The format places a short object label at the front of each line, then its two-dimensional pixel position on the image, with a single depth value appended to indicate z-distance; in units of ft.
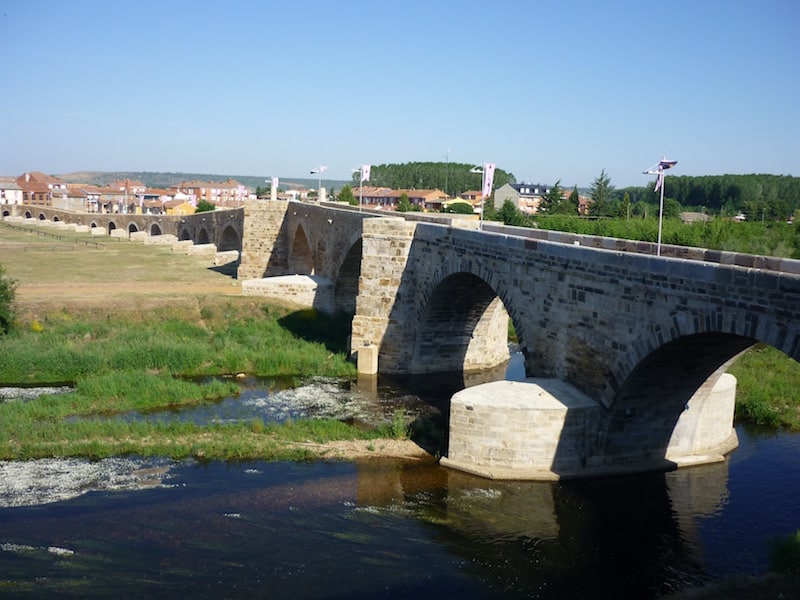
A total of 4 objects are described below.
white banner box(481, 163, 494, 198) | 85.71
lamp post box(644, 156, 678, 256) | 61.00
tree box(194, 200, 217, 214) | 339.16
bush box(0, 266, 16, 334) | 101.86
